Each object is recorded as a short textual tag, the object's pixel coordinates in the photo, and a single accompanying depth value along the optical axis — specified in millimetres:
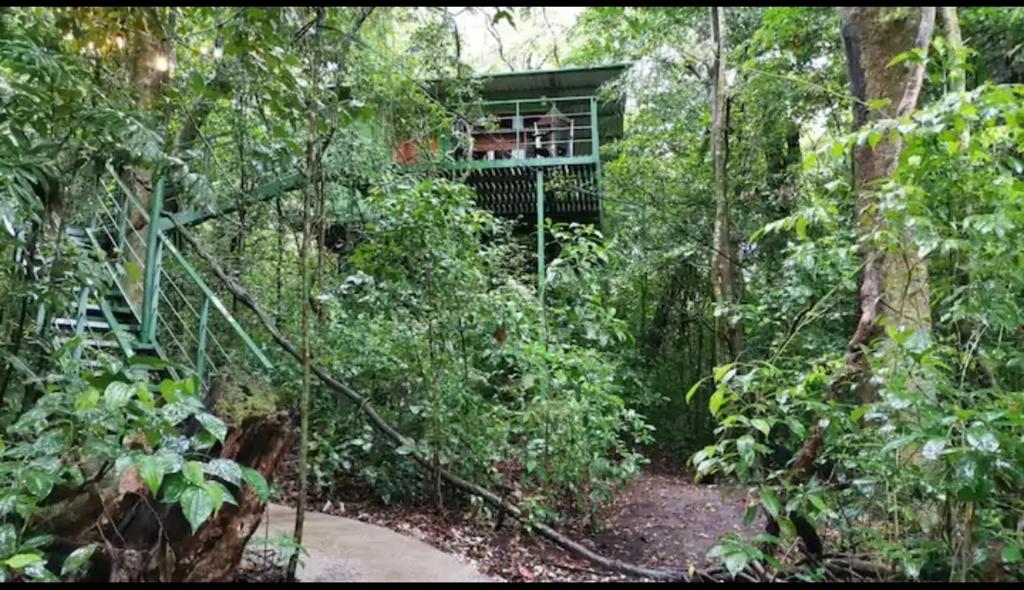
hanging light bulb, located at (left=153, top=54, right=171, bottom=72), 4659
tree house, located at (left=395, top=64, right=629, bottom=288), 9188
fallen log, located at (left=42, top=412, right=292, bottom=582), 2088
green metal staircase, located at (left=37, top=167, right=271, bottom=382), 3789
